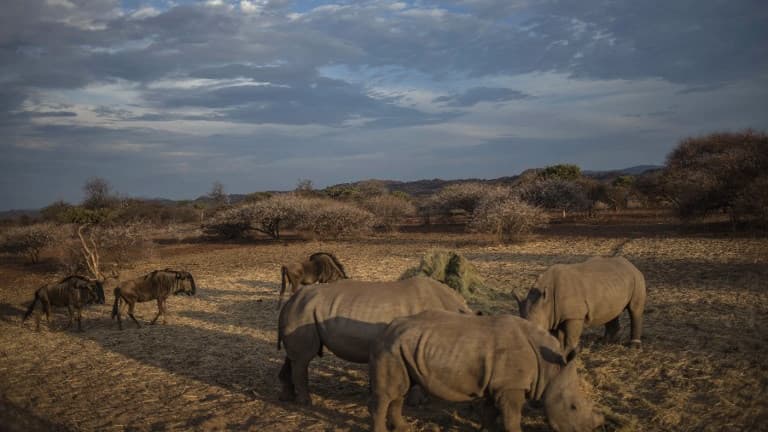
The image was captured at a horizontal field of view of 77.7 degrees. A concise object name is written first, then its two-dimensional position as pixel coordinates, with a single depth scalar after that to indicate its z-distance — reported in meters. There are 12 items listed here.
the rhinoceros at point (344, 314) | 5.68
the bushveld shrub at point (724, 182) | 20.48
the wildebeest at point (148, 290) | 10.51
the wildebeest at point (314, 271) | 12.23
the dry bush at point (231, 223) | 30.38
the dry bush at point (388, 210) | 32.50
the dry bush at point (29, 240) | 24.98
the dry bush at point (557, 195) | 33.59
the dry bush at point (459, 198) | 35.72
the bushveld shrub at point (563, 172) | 45.92
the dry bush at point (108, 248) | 18.75
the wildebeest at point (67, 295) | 10.74
